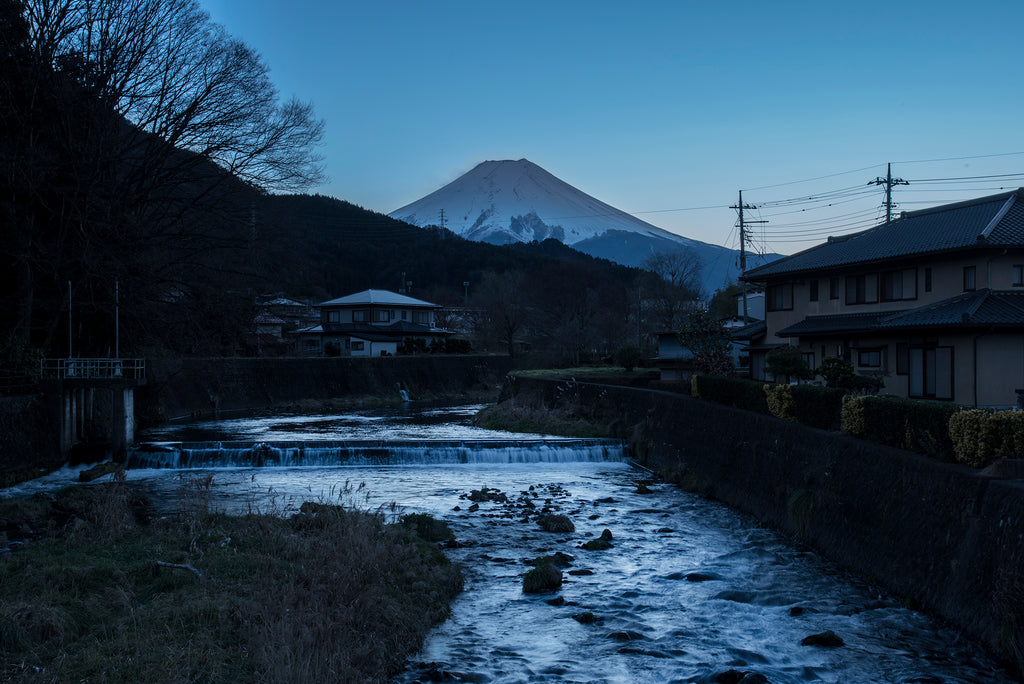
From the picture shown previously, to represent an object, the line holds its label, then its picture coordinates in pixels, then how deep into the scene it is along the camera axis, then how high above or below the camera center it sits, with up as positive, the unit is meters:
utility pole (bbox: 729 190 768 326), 52.16 +8.37
